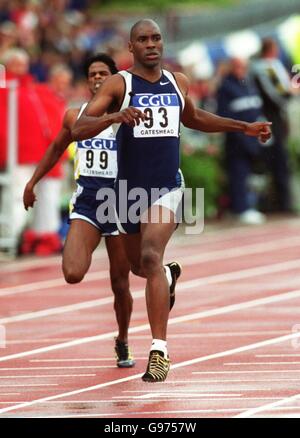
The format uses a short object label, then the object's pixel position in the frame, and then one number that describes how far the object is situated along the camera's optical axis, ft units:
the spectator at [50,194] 65.00
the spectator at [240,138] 75.36
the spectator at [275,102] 77.71
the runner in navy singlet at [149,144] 34.86
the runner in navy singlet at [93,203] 37.91
